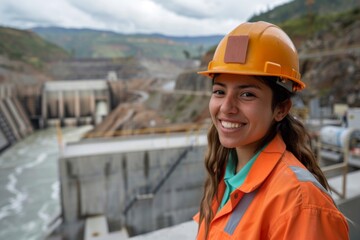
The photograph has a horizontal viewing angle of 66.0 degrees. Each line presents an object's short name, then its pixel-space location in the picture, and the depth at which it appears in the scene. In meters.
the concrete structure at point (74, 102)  38.28
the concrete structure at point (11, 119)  26.80
